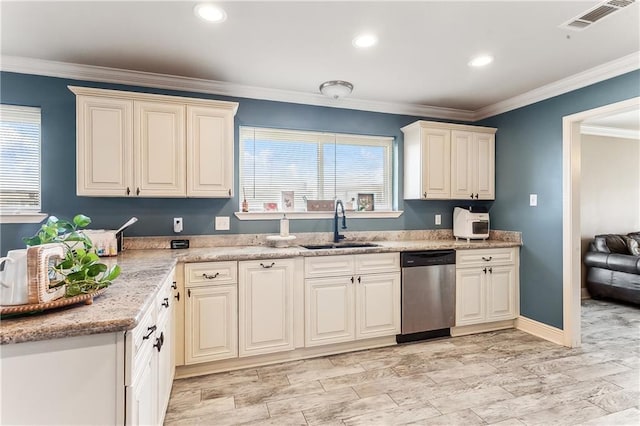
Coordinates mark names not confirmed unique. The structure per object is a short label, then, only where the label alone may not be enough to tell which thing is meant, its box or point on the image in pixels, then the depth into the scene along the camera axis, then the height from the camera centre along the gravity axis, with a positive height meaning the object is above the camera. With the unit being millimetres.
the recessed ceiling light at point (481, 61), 2596 +1250
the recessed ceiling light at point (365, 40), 2268 +1237
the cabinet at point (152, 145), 2521 +568
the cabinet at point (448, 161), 3531 +593
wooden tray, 1014 -295
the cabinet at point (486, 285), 3303 -741
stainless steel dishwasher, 3076 -761
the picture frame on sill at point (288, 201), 3359 +140
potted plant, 1178 -207
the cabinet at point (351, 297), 2807 -739
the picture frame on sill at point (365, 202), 3657 +140
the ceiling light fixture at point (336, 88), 3041 +1195
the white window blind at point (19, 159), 2629 +456
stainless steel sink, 3206 -312
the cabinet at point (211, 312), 2453 -742
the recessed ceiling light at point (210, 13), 1936 +1230
